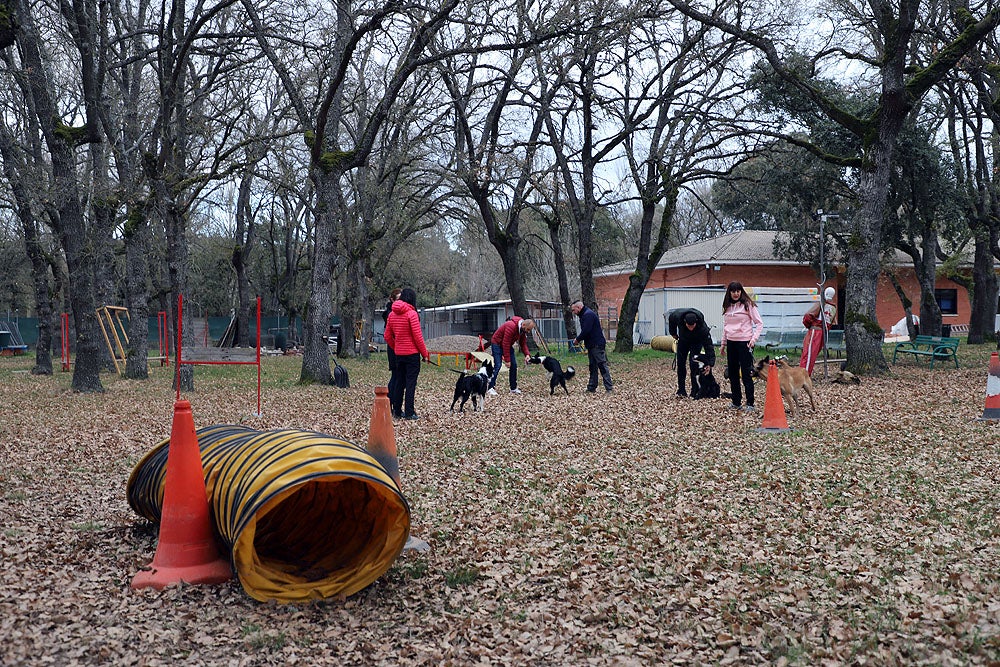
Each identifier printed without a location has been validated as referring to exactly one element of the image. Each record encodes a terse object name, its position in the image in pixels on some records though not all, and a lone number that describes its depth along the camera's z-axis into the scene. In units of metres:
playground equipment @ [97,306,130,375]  19.60
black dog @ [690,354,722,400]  12.64
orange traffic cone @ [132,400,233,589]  4.65
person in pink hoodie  11.16
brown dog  10.35
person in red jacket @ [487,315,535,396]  14.39
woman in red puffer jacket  10.87
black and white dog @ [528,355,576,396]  14.27
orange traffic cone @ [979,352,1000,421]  9.94
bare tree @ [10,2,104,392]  13.79
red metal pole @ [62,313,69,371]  22.52
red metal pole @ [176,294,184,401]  12.51
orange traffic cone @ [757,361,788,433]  9.66
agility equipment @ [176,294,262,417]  11.43
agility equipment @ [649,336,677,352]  26.19
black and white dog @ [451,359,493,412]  11.90
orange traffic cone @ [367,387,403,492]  5.70
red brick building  35.19
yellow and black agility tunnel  4.25
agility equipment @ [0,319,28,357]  36.41
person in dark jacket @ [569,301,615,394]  14.38
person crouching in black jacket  12.48
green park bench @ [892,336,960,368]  16.98
